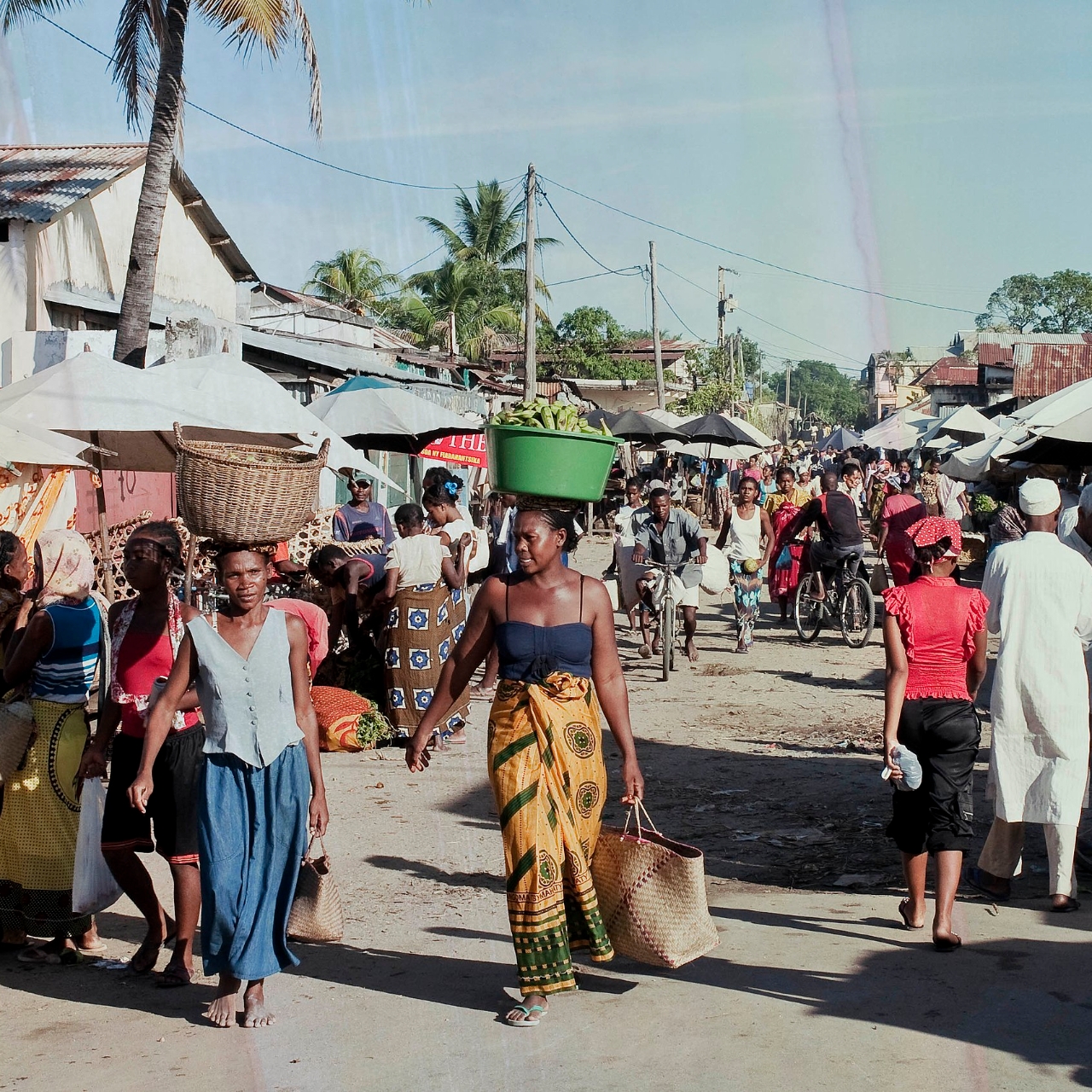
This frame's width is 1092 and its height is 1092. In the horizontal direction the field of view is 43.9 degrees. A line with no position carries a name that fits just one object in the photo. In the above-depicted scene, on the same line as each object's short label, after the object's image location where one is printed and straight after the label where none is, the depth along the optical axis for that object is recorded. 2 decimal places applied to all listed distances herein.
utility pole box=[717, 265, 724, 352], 54.84
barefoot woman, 4.54
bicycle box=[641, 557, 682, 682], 12.70
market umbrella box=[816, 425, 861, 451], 48.00
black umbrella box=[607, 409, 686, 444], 24.61
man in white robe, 5.88
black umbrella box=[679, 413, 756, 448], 25.62
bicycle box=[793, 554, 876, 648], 14.80
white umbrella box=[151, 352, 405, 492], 9.45
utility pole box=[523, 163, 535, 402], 26.34
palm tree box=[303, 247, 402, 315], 45.91
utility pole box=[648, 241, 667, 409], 39.06
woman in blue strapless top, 4.60
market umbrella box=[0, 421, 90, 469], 7.29
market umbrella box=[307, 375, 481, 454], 13.80
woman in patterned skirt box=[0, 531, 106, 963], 5.36
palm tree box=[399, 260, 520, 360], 43.56
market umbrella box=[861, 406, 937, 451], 37.72
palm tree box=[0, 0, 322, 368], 13.84
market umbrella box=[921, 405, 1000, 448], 27.52
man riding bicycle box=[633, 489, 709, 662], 12.96
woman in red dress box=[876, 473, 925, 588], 12.16
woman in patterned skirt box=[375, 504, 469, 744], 9.76
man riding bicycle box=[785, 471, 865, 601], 14.80
